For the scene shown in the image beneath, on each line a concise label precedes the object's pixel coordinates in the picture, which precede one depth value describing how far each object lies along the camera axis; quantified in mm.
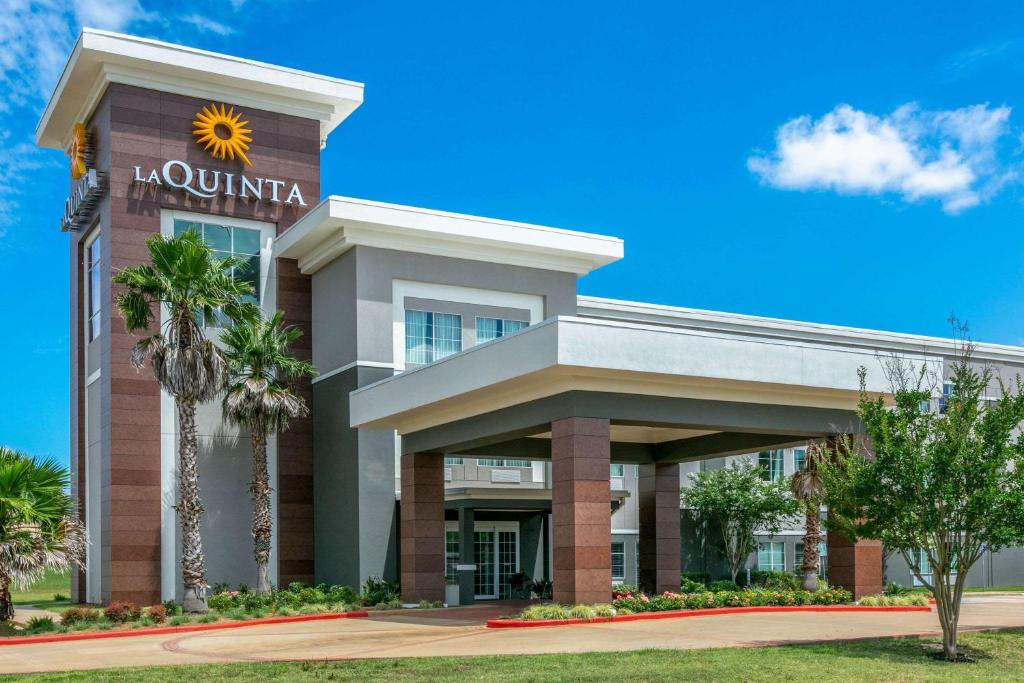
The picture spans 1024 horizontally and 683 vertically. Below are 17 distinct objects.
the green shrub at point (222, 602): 30641
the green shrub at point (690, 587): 32012
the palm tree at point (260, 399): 33250
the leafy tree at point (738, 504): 44594
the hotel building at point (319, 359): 32125
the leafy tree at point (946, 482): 18297
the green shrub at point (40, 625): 26422
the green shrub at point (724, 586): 36906
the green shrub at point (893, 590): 29469
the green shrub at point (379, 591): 31922
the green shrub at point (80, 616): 27094
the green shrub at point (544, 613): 23875
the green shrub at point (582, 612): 24047
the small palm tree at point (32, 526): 27203
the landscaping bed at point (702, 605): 24016
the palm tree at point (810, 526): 34219
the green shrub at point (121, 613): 27453
